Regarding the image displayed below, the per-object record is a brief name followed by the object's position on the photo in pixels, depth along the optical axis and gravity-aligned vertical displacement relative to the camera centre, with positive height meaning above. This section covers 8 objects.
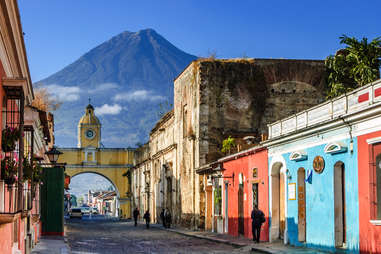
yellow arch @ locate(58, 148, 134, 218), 70.88 +2.52
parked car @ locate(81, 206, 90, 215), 126.51 -4.70
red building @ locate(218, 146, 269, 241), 23.48 -0.11
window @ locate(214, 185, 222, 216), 30.30 -0.59
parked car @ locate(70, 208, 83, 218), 71.69 -2.83
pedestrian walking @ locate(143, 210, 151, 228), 38.97 -1.79
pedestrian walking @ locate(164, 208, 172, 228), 37.94 -1.85
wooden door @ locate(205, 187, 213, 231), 32.66 -1.08
